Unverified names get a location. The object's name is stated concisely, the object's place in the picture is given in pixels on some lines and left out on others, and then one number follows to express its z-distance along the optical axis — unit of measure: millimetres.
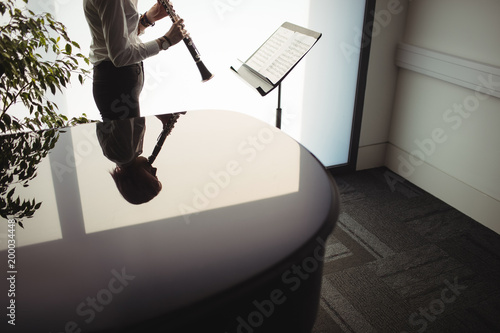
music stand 1994
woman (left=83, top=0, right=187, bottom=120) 1776
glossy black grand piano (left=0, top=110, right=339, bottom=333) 901
